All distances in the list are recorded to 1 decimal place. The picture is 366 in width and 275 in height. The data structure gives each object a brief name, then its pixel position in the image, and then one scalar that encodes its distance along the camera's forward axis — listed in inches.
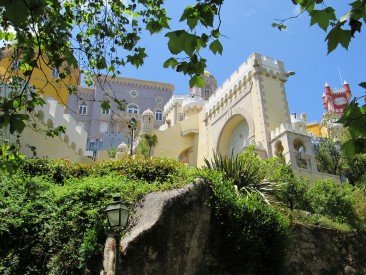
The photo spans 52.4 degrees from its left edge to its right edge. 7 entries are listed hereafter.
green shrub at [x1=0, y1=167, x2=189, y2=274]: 317.4
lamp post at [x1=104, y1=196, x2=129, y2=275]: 238.5
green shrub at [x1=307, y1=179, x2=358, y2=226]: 587.9
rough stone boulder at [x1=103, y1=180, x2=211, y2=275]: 288.4
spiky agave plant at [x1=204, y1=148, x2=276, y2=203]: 500.1
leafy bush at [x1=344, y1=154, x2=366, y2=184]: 1019.9
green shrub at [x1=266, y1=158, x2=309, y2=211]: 583.3
